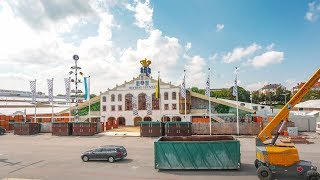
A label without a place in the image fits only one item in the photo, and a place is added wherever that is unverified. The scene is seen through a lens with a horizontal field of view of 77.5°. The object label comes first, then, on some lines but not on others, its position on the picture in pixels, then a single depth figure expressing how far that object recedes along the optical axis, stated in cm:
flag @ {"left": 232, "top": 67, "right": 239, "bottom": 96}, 2962
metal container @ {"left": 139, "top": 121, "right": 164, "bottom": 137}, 3147
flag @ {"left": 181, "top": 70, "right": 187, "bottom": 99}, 3231
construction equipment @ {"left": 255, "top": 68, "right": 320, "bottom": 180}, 1260
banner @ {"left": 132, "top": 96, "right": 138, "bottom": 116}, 4409
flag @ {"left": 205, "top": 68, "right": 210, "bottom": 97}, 3055
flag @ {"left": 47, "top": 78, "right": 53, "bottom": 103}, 3621
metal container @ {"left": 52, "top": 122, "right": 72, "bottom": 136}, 3441
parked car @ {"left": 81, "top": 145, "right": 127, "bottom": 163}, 1830
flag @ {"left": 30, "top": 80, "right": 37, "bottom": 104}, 3568
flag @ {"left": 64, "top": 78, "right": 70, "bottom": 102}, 3648
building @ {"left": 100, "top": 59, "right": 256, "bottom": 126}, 4218
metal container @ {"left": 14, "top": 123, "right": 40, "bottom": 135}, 3602
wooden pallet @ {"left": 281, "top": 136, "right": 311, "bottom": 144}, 2527
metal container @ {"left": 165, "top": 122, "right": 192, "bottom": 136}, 3066
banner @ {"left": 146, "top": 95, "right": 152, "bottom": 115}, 4356
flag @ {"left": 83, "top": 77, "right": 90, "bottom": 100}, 3713
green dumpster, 1538
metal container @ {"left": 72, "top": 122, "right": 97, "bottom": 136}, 3373
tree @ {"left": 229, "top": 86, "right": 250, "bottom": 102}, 10562
